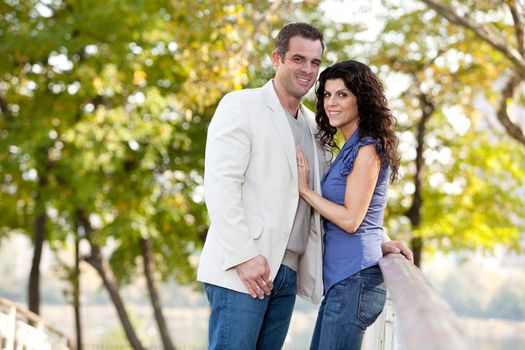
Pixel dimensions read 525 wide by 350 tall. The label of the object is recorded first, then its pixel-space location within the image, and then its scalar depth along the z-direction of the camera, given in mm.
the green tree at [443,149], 17250
